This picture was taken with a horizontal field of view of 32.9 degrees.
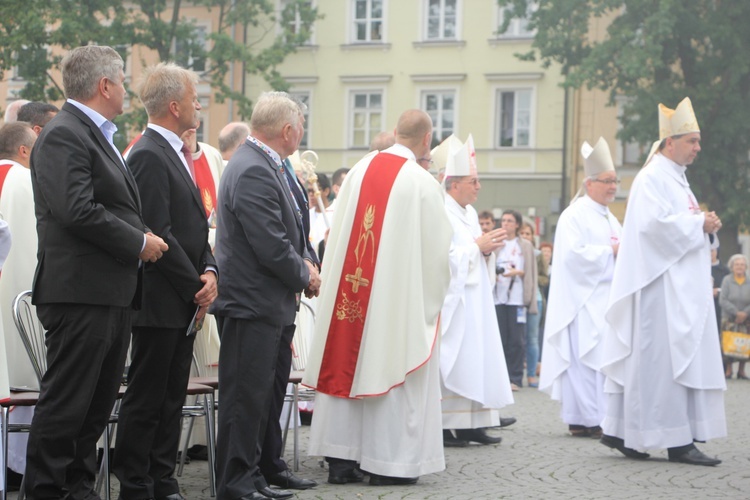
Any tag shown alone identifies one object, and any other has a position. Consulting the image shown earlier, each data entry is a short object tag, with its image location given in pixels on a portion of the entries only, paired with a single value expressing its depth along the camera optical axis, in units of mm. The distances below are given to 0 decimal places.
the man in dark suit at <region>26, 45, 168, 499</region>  5258
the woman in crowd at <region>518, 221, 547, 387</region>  16375
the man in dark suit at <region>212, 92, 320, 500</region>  6207
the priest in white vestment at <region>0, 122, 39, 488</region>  6941
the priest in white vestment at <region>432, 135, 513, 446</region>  9148
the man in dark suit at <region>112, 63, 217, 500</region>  5973
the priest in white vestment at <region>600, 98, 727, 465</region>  8453
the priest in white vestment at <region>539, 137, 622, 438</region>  10109
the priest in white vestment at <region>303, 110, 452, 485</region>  7164
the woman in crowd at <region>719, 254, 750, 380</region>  18562
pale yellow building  38625
